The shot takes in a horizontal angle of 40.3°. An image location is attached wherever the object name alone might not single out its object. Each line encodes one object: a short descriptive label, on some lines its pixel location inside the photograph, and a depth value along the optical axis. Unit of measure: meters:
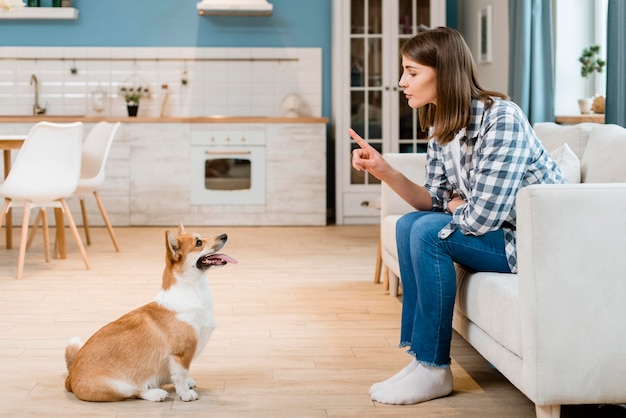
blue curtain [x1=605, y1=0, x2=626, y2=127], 3.54
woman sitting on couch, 2.18
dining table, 4.60
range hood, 6.58
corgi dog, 2.25
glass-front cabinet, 6.70
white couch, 1.87
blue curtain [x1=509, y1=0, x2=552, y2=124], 4.73
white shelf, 6.77
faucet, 6.91
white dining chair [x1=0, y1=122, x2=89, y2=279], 4.31
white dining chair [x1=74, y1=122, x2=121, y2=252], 5.15
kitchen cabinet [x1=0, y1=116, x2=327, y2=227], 6.51
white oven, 6.55
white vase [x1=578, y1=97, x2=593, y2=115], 4.81
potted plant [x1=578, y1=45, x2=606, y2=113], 4.80
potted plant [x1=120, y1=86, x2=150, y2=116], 6.76
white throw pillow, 2.81
